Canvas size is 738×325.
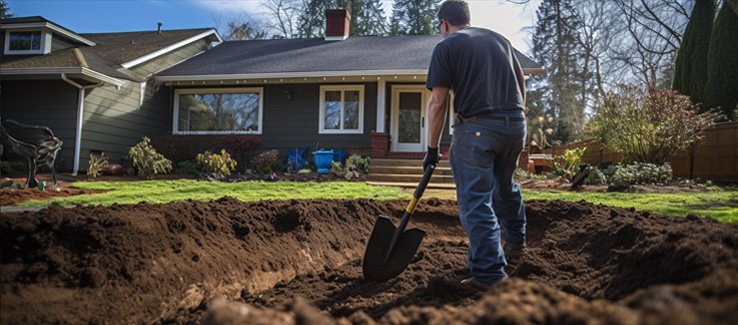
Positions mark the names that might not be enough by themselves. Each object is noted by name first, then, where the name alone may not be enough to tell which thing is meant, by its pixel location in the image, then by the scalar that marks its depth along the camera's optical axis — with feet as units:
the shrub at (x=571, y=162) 28.73
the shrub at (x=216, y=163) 33.22
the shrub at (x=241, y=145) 39.45
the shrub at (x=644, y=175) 26.08
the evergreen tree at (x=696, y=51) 39.63
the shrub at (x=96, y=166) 31.95
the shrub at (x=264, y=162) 36.17
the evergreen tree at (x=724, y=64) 35.60
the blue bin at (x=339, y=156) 38.64
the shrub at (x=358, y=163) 34.60
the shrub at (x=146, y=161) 31.81
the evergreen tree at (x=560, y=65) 76.18
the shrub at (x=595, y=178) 26.84
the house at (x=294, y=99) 38.55
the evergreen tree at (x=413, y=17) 86.84
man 8.17
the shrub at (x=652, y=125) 28.66
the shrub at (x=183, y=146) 39.04
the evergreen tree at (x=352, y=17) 82.99
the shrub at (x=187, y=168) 35.27
